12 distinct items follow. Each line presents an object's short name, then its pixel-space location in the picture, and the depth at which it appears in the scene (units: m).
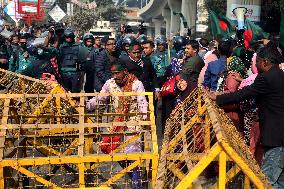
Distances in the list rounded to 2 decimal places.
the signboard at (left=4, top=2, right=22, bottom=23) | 29.15
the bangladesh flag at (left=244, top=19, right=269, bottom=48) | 9.79
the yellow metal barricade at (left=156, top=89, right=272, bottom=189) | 2.85
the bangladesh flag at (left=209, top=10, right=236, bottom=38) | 11.01
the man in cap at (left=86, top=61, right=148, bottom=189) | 5.45
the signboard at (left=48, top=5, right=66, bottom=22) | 23.17
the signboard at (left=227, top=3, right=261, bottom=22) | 16.88
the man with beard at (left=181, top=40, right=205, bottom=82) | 7.81
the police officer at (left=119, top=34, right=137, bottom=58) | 9.30
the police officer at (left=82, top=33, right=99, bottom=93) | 10.36
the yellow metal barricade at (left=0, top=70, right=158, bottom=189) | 4.26
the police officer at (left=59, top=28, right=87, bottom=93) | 9.95
